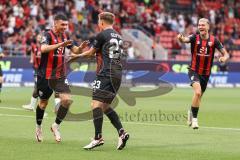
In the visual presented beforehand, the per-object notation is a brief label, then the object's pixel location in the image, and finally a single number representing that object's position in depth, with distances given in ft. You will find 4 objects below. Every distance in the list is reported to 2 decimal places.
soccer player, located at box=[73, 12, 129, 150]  40.50
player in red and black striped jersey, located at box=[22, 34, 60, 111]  69.36
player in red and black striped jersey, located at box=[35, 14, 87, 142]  44.14
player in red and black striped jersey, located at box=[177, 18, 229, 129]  54.49
